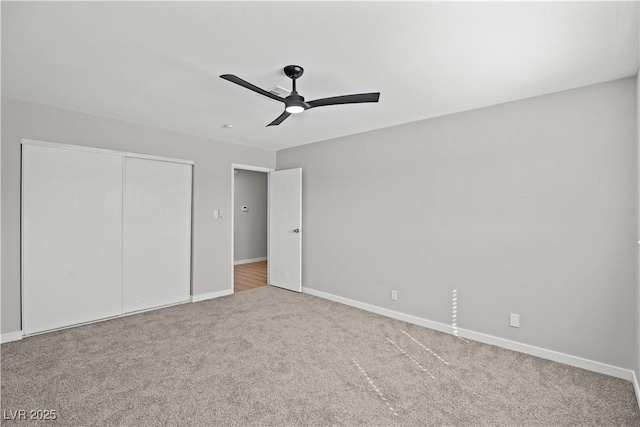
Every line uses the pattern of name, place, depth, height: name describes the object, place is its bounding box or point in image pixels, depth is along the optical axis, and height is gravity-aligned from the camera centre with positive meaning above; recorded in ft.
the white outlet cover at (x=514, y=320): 9.92 -3.26
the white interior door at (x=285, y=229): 16.75 -0.68
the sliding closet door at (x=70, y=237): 10.71 -0.72
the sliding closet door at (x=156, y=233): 13.05 -0.71
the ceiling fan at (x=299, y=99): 7.63 +2.91
